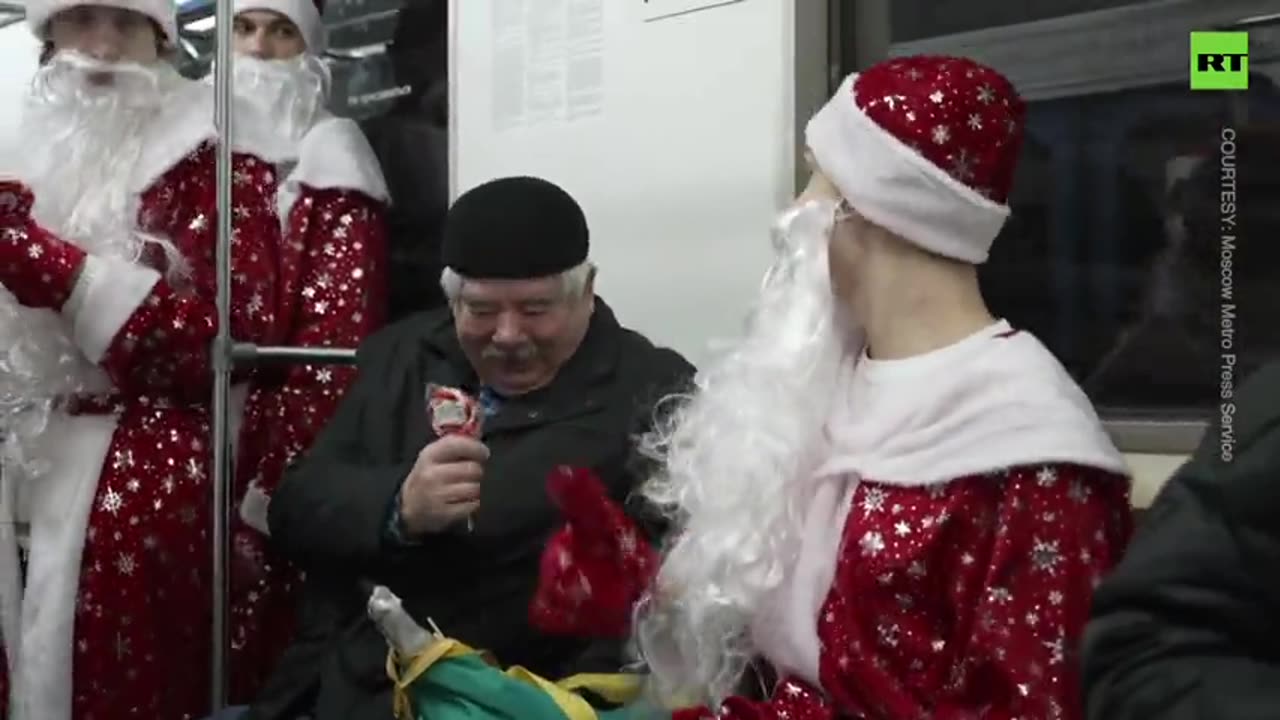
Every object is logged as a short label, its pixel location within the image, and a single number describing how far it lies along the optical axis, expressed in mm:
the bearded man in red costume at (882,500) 1382
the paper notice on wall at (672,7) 2336
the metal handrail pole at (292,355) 2371
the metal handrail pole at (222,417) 2328
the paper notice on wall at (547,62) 2541
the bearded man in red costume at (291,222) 2541
